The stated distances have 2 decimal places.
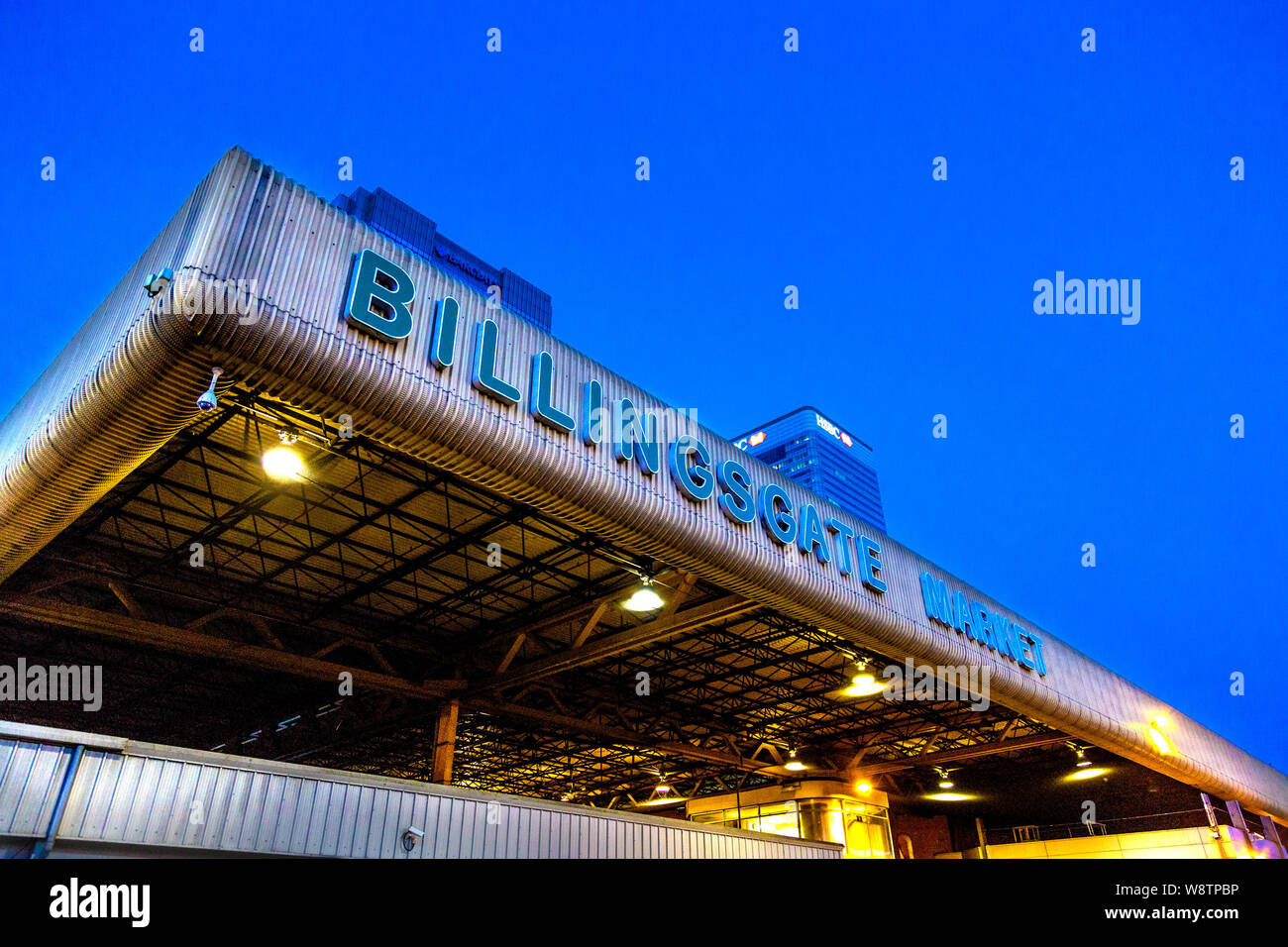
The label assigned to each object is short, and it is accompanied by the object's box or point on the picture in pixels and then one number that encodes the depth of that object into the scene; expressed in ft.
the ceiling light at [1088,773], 109.09
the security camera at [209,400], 30.81
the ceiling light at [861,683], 74.59
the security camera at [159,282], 30.48
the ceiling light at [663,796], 141.57
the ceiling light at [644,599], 49.65
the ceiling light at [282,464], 36.45
